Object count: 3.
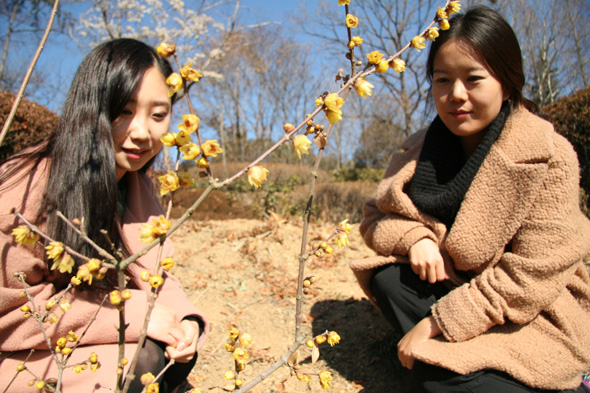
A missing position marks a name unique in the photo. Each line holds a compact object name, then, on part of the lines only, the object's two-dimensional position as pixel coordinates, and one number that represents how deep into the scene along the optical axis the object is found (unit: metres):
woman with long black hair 1.15
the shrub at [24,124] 3.12
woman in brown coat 1.30
